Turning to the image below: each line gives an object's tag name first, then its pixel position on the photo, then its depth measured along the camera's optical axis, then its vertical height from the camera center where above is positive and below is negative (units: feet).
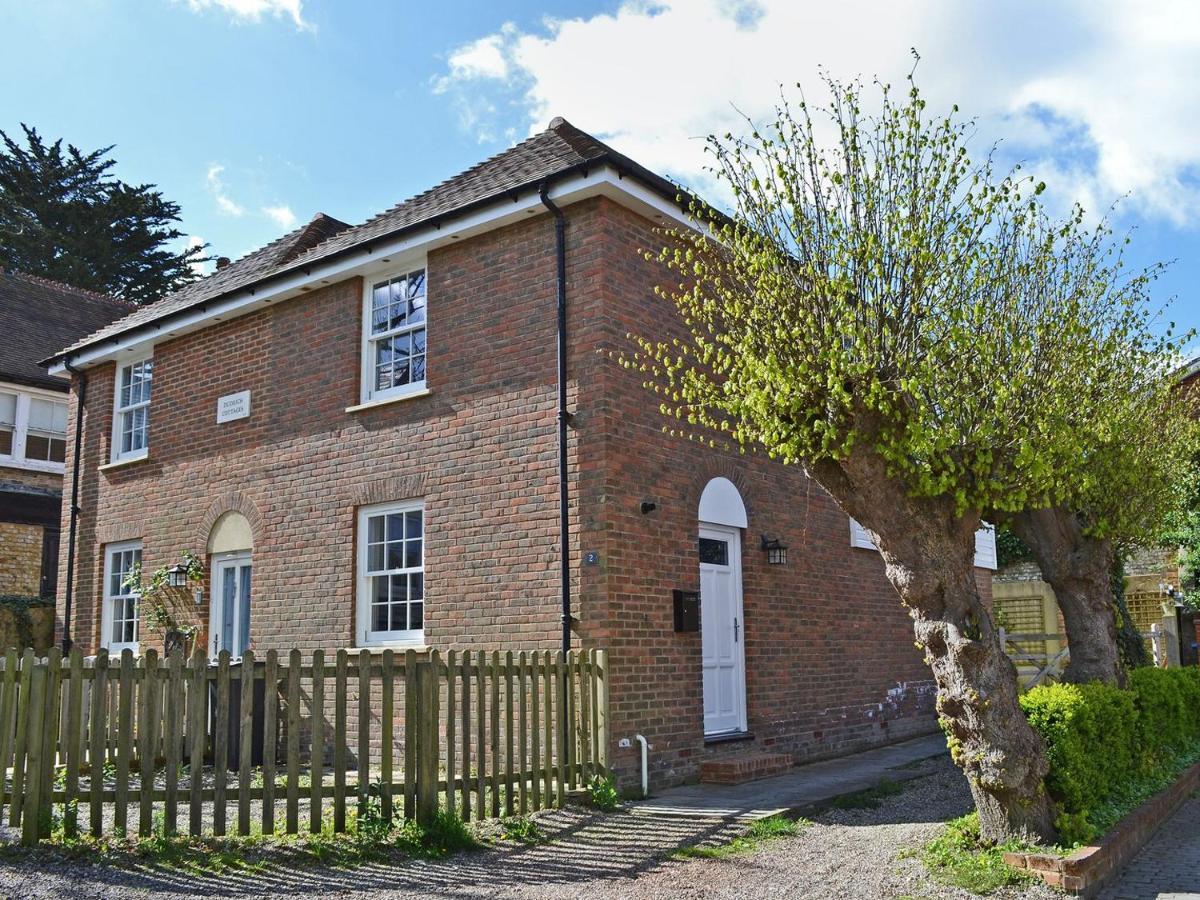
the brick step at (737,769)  32.45 -4.61
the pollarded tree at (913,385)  22.26 +5.28
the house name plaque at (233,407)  43.52 +9.49
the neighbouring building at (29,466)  71.26 +11.97
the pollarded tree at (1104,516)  32.78 +3.25
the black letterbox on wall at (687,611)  33.45 +0.41
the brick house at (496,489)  32.55 +5.03
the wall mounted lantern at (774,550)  38.63 +2.65
